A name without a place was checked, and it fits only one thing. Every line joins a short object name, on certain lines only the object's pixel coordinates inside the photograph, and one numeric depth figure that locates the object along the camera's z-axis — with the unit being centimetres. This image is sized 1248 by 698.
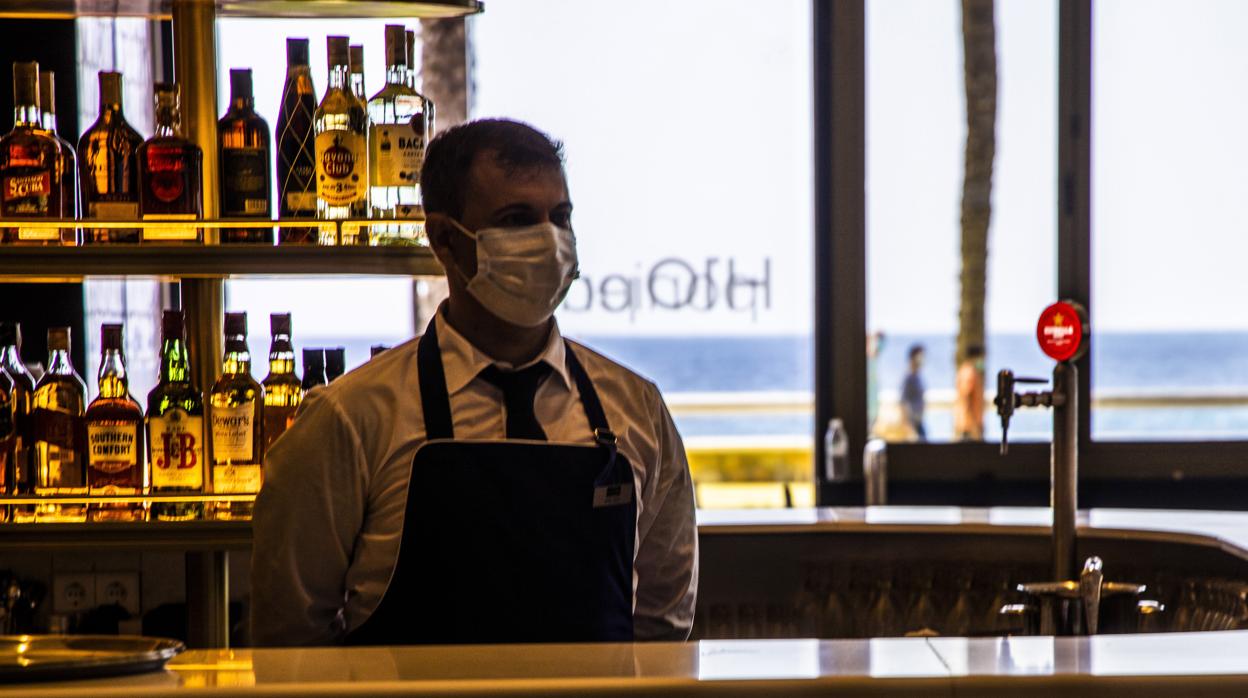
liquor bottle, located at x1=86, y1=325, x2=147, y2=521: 547
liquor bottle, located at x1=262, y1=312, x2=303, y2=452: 553
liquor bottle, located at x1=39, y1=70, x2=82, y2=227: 551
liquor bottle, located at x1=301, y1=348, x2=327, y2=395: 552
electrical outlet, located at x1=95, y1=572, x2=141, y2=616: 574
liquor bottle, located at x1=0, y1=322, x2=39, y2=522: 550
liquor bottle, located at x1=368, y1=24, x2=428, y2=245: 547
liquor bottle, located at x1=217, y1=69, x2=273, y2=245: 549
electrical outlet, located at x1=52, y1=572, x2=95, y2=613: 572
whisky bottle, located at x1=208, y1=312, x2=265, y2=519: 548
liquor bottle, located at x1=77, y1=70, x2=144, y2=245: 548
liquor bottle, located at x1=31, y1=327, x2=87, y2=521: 548
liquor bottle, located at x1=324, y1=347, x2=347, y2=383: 549
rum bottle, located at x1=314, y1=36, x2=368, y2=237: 548
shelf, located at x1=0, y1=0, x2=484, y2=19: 557
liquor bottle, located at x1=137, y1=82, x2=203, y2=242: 547
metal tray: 476
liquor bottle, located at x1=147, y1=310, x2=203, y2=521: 548
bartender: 507
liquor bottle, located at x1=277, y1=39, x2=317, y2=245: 552
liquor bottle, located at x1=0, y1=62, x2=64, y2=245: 547
